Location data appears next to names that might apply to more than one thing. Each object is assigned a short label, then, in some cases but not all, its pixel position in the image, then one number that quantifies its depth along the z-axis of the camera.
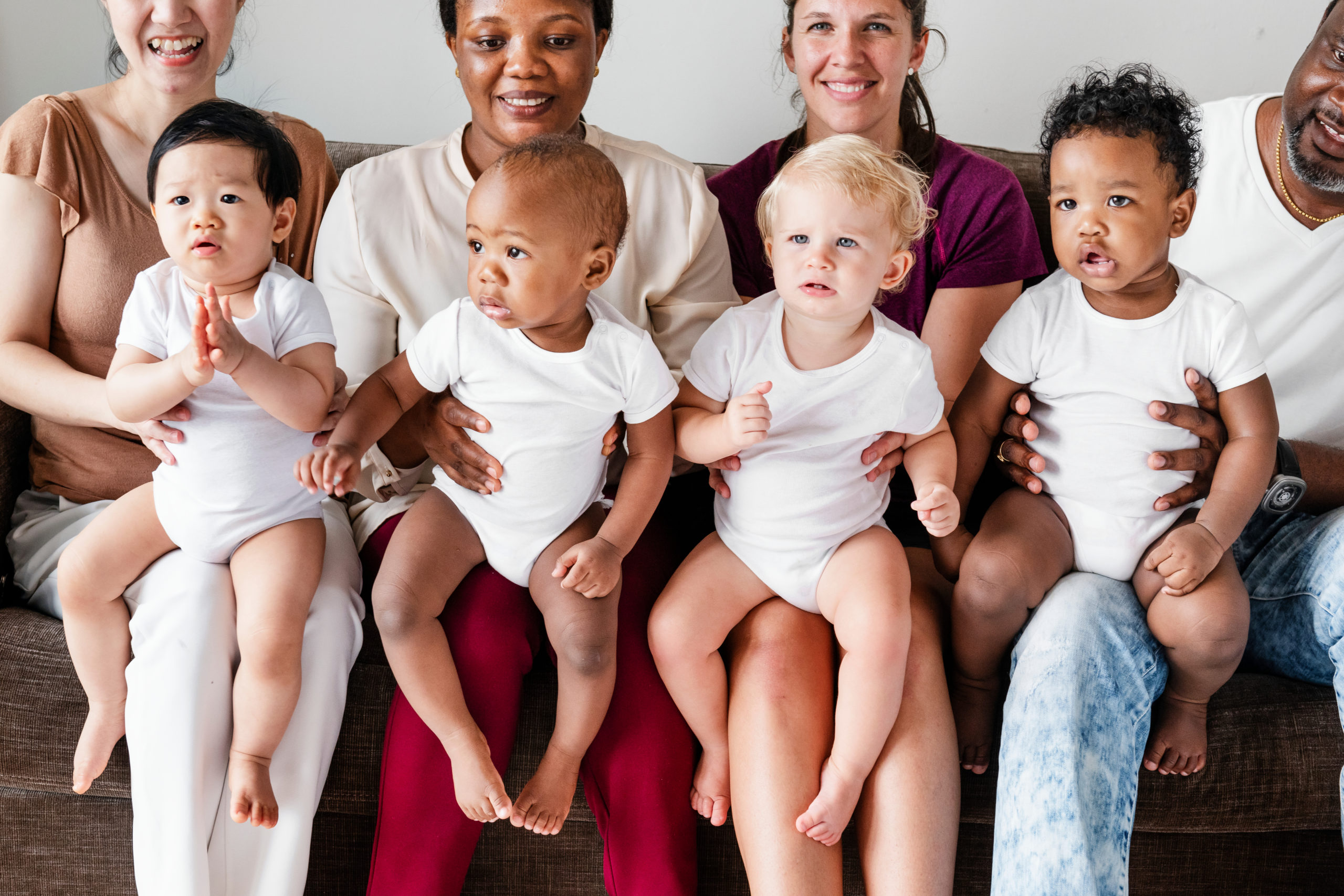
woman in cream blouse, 1.36
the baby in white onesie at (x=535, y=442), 1.31
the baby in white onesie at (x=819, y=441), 1.33
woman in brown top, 1.29
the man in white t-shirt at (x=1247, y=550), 1.25
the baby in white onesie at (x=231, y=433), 1.30
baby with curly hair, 1.39
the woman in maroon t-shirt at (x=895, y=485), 1.29
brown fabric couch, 1.40
